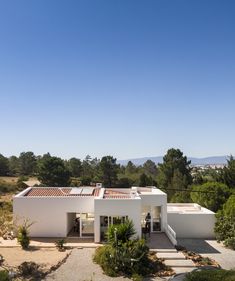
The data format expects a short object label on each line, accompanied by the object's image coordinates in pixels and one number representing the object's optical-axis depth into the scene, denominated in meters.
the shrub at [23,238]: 14.49
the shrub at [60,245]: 14.49
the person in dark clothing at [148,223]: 16.53
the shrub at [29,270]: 11.60
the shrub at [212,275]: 9.48
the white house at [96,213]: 15.69
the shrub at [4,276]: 9.96
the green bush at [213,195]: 20.81
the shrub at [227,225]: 16.22
